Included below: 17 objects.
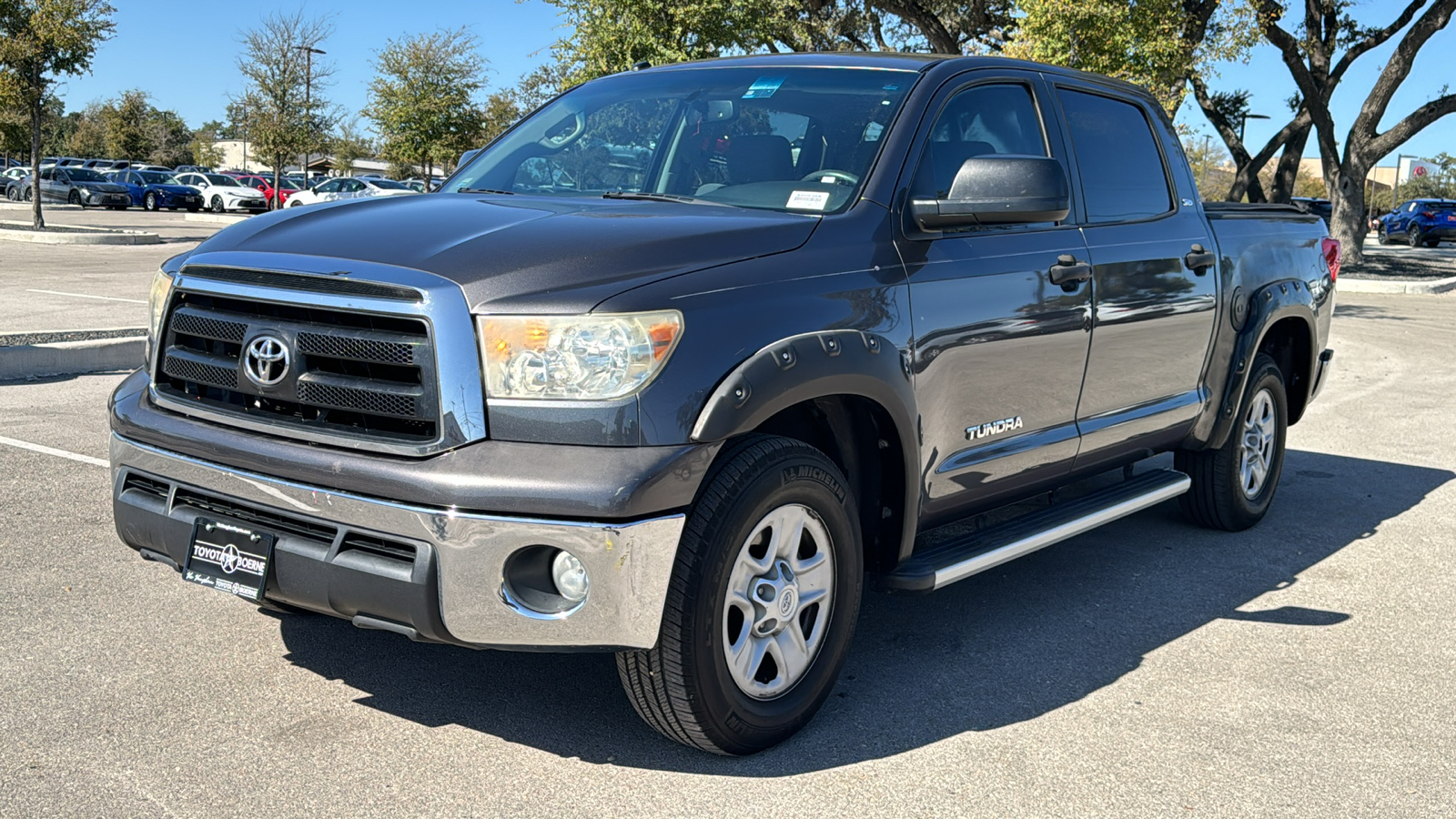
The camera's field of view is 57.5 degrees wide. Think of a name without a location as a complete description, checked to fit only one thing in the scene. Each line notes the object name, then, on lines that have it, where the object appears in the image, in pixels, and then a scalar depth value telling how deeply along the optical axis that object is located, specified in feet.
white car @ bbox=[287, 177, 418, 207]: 129.08
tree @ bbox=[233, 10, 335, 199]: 136.87
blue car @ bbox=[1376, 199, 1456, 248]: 158.10
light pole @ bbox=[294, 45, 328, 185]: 145.98
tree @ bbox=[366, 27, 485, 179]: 137.28
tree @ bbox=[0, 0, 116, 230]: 88.43
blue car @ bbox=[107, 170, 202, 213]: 163.12
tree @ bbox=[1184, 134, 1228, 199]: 256.56
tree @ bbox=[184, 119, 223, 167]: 297.94
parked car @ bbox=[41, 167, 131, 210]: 164.66
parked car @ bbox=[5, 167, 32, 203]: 179.42
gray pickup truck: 10.35
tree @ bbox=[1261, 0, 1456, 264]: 86.46
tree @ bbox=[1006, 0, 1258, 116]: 56.49
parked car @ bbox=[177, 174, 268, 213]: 158.71
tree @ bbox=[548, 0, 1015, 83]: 68.74
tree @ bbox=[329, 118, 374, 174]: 213.46
